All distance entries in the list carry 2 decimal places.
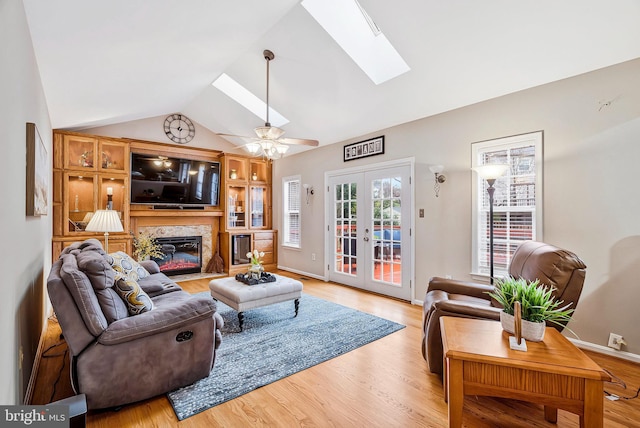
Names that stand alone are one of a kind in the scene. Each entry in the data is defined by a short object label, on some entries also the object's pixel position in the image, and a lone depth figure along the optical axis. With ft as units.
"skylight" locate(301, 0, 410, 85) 10.44
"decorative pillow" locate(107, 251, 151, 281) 10.45
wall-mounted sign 15.47
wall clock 19.10
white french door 14.52
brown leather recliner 6.49
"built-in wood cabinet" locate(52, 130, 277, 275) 14.56
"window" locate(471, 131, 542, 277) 10.47
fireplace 18.60
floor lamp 9.37
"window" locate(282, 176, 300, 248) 20.95
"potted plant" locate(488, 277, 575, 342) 5.17
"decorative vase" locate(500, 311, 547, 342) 5.23
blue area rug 7.09
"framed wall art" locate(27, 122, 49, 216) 6.72
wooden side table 4.36
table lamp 11.74
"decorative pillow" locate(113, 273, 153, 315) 6.94
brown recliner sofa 5.91
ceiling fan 10.41
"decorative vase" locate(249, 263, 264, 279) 11.68
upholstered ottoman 10.43
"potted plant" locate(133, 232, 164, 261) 17.16
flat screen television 17.31
